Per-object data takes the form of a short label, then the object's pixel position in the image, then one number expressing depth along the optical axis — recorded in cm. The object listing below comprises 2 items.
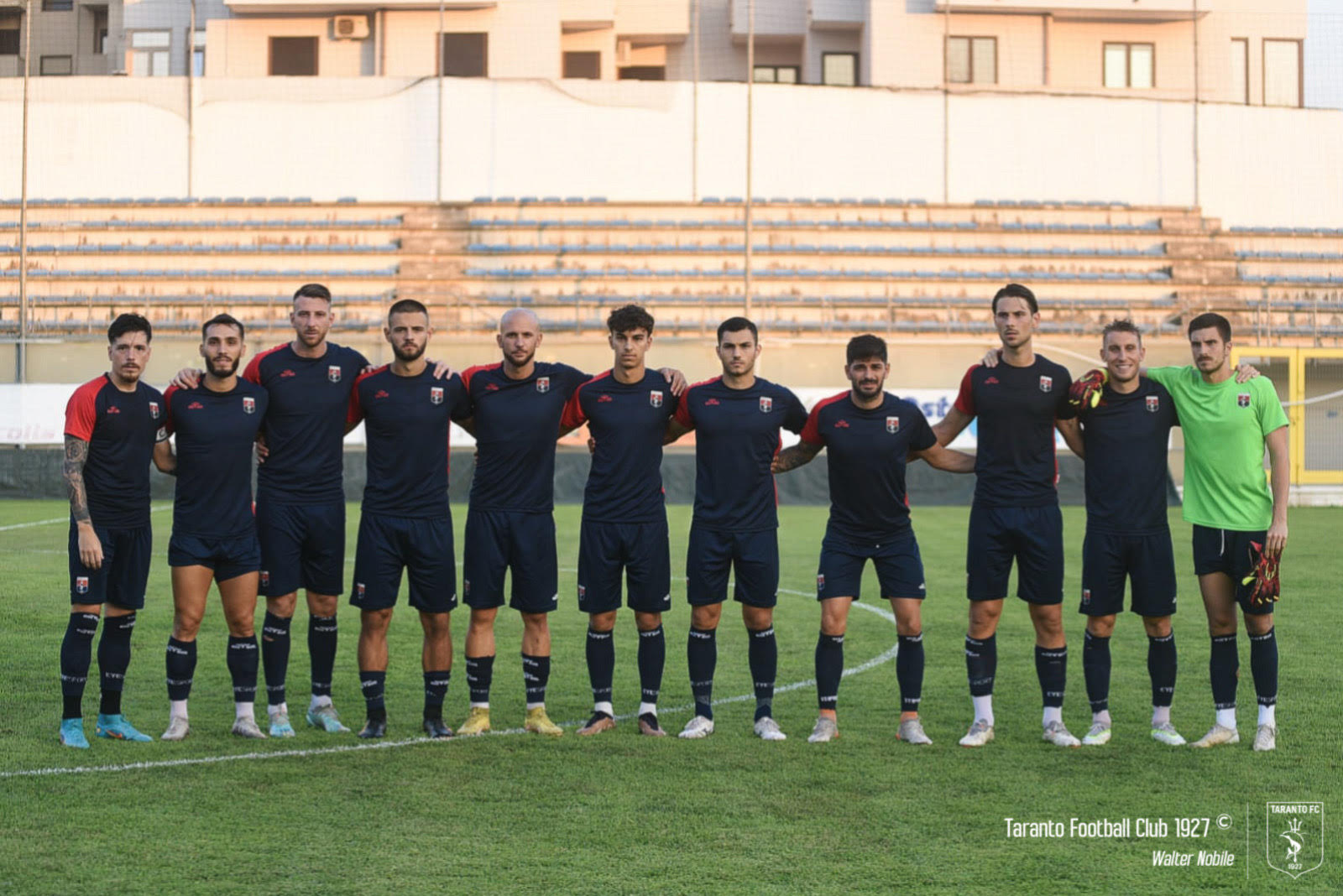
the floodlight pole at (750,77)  2791
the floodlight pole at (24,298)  2594
